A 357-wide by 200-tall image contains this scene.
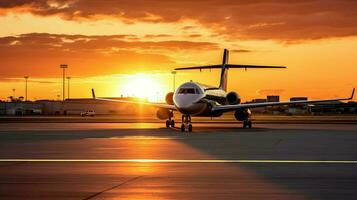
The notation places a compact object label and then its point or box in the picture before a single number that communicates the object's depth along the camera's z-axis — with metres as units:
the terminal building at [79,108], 168.12
